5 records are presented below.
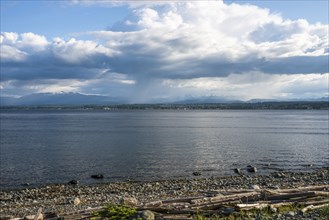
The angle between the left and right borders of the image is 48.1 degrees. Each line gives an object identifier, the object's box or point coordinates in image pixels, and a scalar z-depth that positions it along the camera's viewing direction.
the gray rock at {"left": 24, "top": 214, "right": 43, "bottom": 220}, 15.41
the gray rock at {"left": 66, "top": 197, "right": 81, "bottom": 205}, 25.77
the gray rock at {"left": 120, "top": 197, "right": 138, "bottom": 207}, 16.66
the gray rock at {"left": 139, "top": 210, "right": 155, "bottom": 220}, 13.70
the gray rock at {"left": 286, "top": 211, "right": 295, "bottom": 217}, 14.75
